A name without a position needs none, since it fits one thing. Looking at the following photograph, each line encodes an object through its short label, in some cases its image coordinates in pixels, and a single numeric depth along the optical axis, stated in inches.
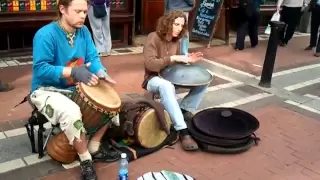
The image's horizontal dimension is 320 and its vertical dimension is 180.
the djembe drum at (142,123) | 109.0
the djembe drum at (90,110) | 95.3
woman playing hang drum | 115.7
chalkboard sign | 237.3
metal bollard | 175.2
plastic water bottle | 94.0
